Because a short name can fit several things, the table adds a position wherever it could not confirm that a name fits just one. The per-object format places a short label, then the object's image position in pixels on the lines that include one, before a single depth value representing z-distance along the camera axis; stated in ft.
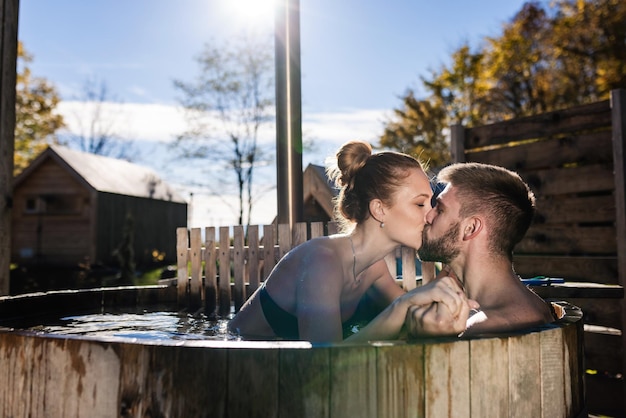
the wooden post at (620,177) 14.71
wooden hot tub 4.96
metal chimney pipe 15.02
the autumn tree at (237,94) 79.20
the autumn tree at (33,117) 89.66
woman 7.50
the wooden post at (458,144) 18.90
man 7.21
